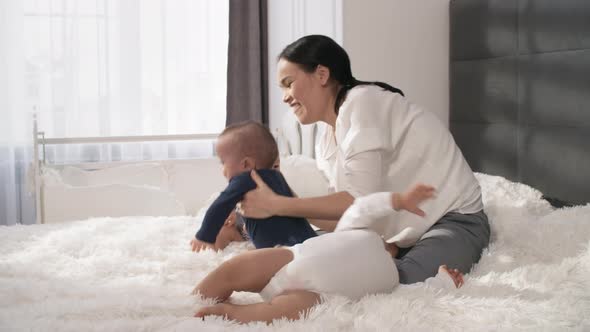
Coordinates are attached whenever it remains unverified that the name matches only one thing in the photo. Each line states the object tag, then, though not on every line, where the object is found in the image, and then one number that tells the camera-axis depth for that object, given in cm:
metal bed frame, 319
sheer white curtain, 361
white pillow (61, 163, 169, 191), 315
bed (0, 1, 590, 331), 118
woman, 164
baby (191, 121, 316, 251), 168
